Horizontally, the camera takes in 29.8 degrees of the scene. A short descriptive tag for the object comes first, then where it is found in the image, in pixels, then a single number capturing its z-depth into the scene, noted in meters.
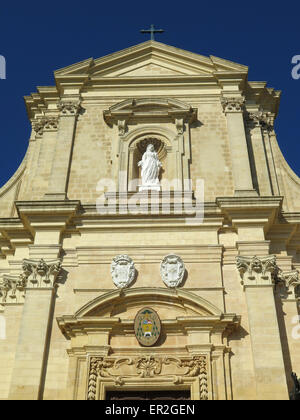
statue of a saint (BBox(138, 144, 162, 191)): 16.59
